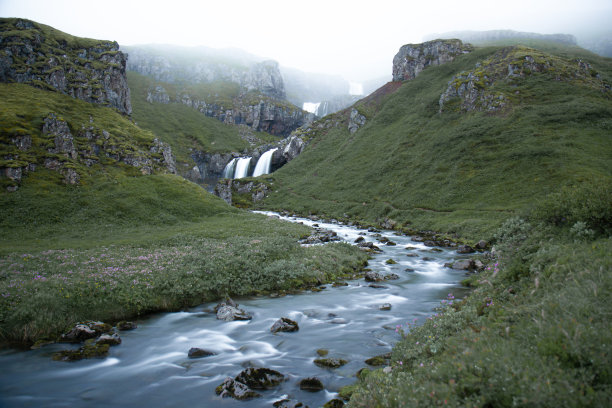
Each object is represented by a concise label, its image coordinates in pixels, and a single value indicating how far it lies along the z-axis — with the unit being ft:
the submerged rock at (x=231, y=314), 52.70
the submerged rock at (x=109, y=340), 42.93
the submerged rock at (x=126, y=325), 48.54
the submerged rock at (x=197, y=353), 40.88
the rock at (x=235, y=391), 31.18
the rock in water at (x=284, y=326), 47.67
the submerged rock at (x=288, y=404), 29.27
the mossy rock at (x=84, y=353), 39.01
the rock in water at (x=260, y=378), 33.12
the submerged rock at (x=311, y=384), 32.40
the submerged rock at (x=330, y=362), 36.96
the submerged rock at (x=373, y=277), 74.27
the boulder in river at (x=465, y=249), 103.59
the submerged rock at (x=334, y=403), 28.29
